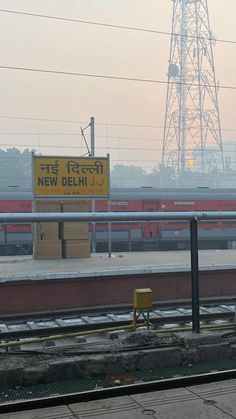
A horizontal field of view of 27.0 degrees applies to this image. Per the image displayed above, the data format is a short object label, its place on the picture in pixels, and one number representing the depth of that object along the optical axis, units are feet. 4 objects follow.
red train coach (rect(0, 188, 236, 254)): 66.80
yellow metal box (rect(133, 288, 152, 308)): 21.30
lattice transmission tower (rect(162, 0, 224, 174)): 192.54
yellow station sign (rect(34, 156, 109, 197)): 42.93
